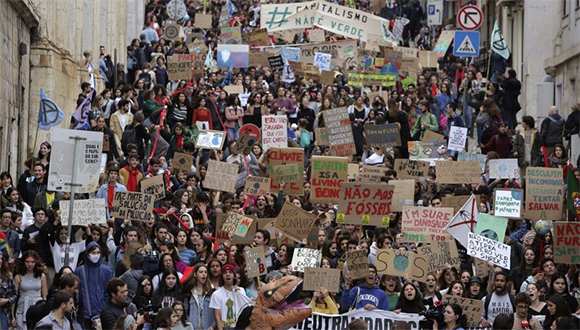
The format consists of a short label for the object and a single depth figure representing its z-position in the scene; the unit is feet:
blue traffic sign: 114.32
